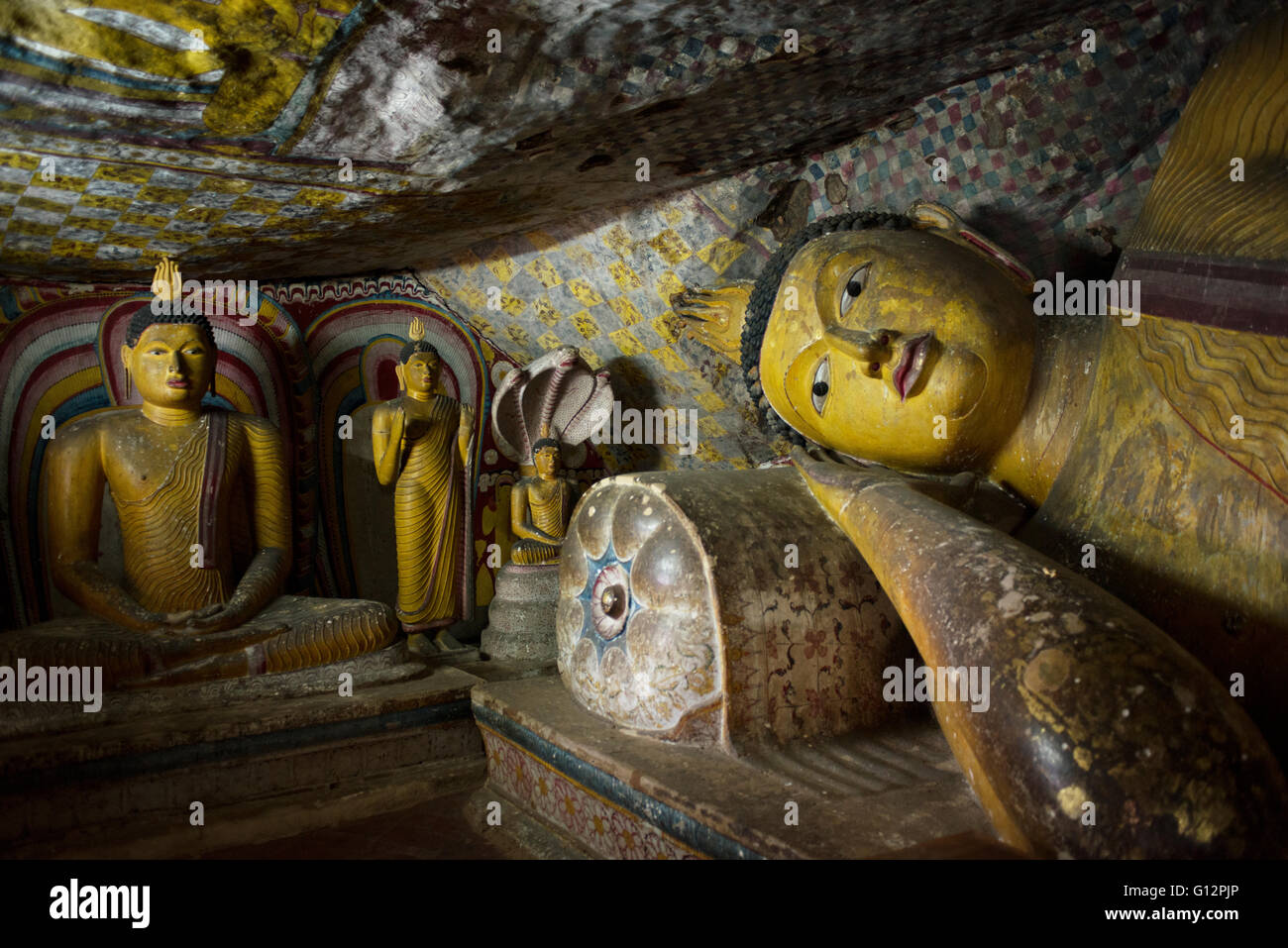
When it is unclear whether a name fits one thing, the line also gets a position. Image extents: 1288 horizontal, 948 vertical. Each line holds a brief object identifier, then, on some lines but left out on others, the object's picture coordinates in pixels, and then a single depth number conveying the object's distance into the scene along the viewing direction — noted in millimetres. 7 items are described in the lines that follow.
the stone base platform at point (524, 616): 4496
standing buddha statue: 4723
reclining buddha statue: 1613
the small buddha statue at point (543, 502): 4891
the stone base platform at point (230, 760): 3025
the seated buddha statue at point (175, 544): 3693
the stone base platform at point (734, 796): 2014
